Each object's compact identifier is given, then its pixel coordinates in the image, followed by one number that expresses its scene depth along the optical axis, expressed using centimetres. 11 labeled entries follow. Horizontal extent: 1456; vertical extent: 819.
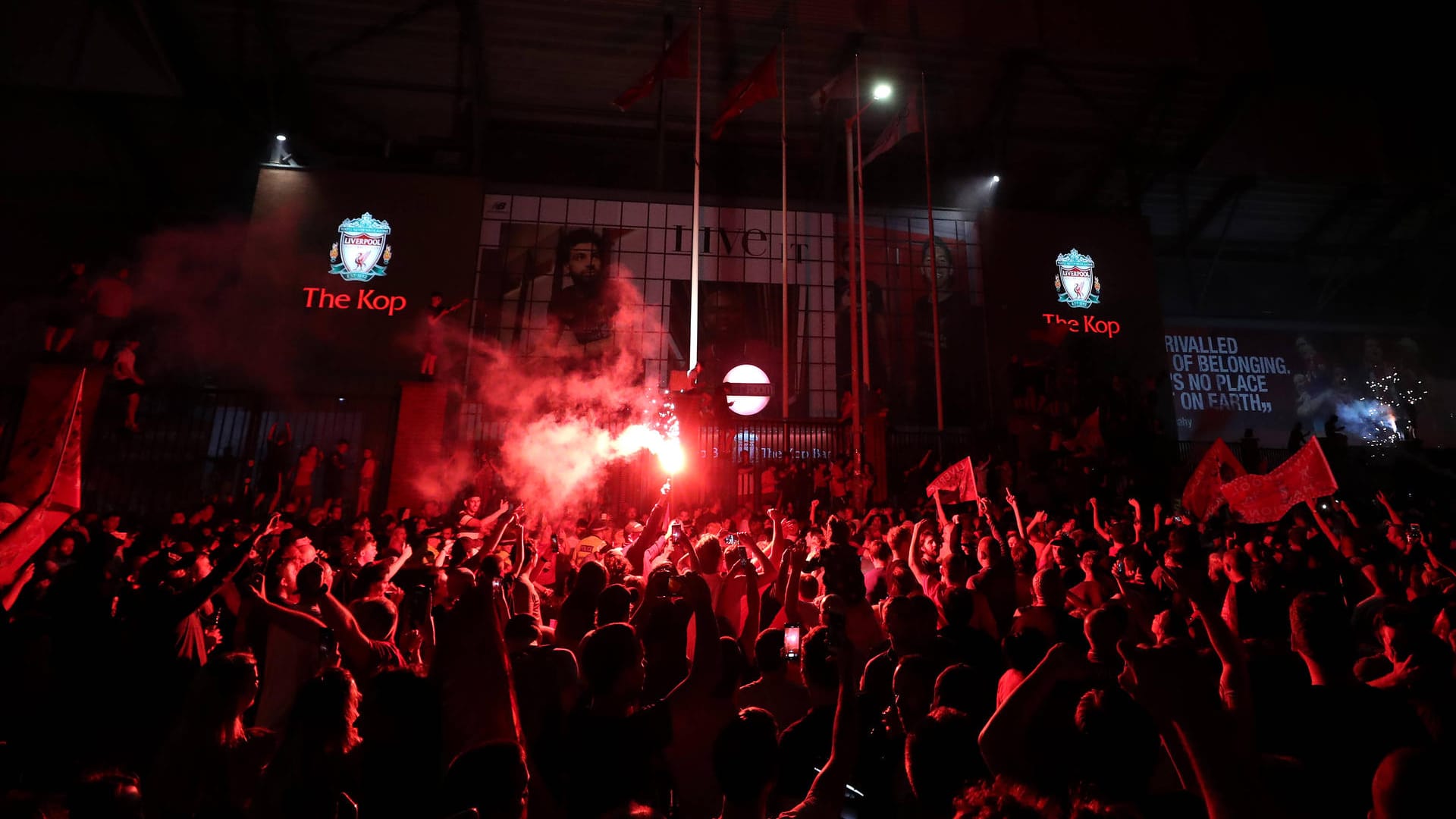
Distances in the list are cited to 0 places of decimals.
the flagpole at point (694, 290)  1512
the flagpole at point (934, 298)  1633
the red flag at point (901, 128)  1560
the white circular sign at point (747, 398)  1983
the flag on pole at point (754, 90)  1548
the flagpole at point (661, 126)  1962
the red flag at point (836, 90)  1633
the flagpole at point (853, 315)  1496
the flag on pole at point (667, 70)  1564
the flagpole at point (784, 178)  1532
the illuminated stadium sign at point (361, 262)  1873
